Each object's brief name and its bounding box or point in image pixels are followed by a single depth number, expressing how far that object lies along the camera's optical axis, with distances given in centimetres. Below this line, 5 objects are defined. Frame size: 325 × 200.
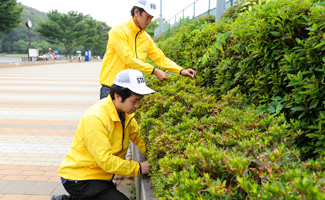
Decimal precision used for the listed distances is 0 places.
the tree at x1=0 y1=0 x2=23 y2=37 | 2758
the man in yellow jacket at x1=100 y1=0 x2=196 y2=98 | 328
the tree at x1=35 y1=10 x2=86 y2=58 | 5322
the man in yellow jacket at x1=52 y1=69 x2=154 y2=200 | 243
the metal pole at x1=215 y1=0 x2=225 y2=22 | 566
